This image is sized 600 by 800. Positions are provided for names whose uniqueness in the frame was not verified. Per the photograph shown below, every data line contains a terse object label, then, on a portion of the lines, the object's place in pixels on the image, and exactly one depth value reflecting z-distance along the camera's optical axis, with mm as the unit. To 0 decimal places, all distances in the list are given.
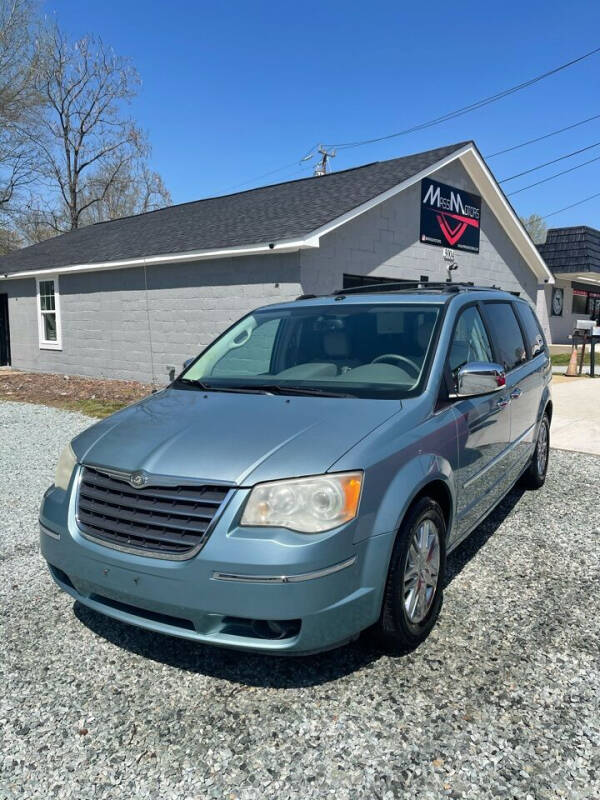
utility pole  37256
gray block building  11109
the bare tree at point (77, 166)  34688
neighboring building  24266
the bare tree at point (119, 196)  37656
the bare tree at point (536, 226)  62250
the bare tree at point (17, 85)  25094
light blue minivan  2416
